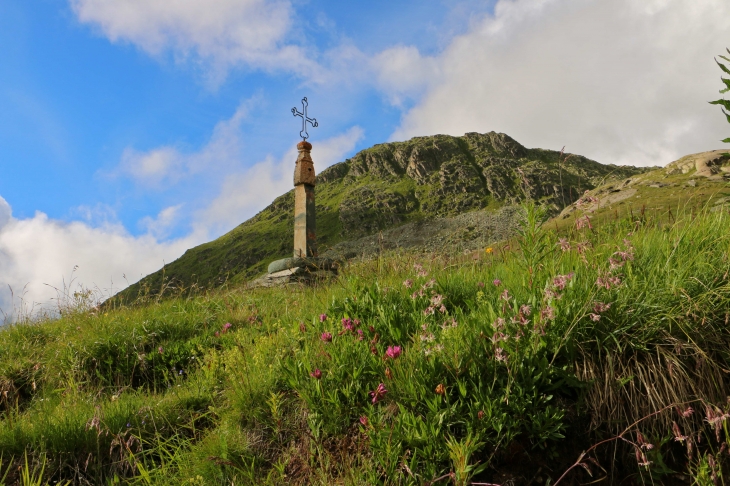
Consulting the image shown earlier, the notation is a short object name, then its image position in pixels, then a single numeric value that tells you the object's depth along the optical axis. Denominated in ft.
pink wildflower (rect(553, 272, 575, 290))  9.72
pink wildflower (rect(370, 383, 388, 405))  9.09
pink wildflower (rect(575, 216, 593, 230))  12.50
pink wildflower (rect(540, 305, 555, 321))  9.14
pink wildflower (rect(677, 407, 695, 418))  8.35
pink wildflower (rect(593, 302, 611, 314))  9.47
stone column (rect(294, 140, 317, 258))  48.85
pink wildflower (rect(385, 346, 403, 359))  9.59
